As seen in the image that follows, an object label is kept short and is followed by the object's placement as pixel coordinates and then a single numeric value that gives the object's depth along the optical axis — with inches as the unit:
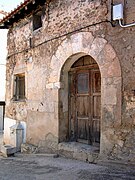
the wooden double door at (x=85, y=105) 203.3
